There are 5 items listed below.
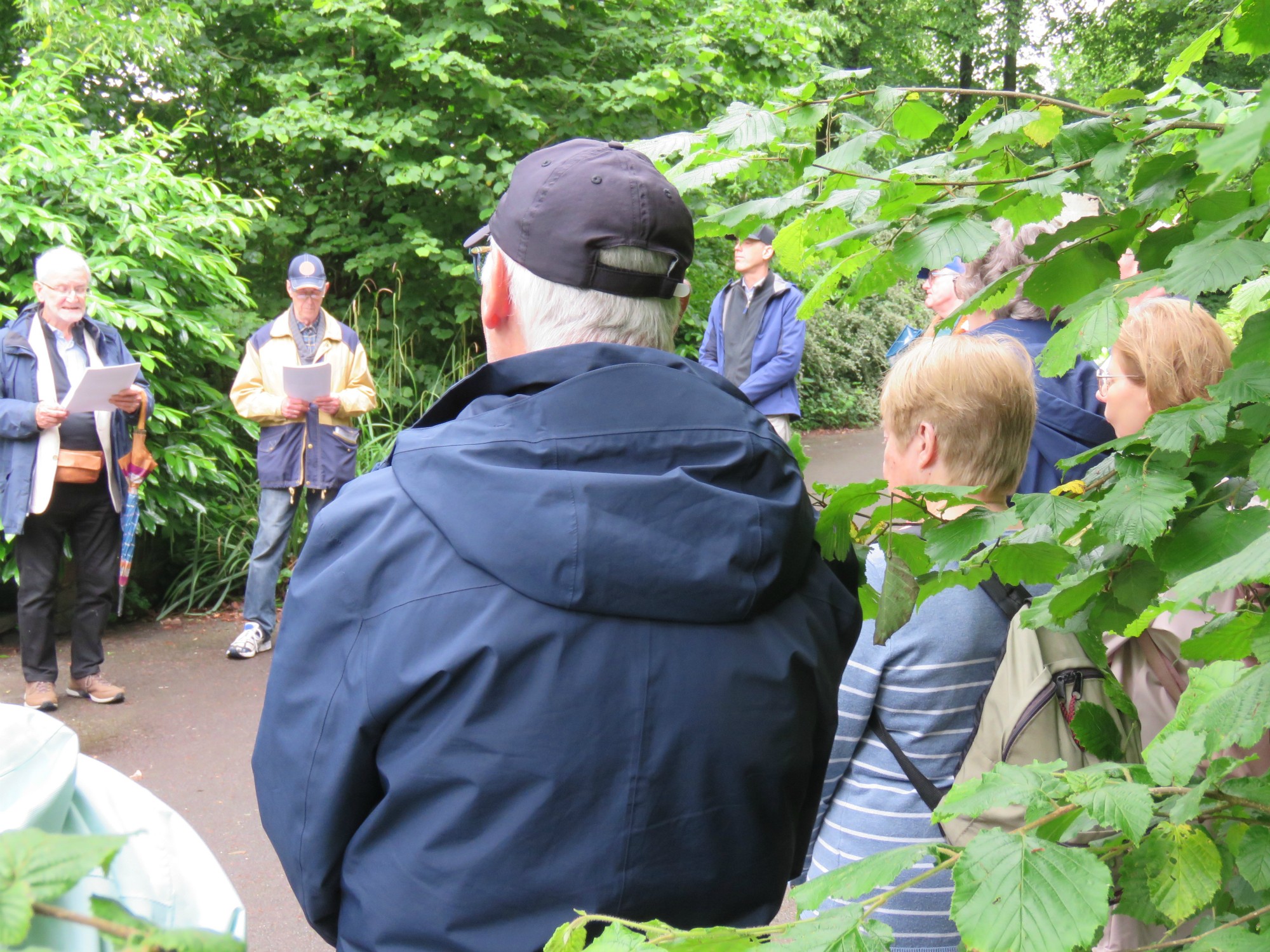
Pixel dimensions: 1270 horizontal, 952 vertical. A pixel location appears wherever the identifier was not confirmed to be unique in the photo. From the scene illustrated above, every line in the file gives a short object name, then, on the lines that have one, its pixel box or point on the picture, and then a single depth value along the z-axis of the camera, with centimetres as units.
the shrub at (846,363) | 1662
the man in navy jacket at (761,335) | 764
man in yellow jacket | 649
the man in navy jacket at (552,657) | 127
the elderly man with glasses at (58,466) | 523
